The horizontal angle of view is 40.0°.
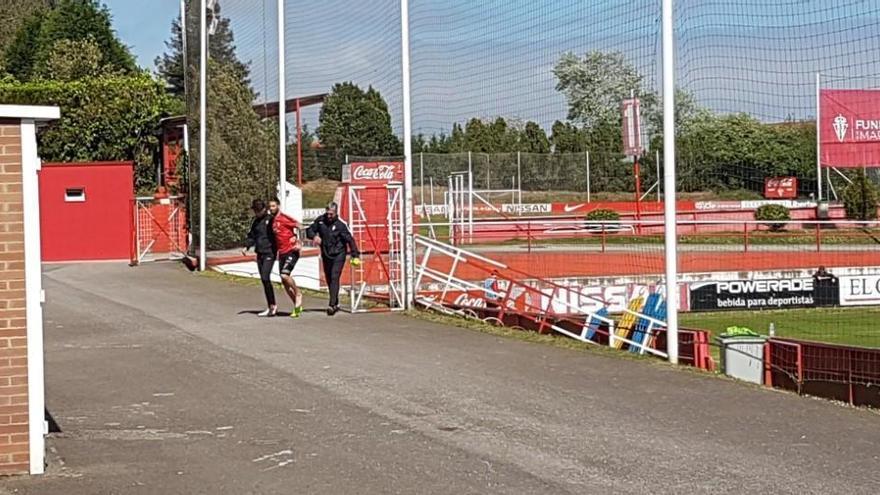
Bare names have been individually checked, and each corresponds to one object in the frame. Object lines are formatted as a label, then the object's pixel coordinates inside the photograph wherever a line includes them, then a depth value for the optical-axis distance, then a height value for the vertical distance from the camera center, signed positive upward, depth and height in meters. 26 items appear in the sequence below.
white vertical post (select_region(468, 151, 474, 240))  24.91 +0.10
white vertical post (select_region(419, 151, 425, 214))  21.64 +0.49
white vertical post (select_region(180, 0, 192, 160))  32.16 +4.14
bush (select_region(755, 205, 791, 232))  25.09 -0.42
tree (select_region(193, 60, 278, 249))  30.05 +1.26
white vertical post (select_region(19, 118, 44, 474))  7.56 -0.51
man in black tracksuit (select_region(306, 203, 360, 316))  18.42 -0.59
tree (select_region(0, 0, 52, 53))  73.19 +12.45
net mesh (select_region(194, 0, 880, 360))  14.33 +0.02
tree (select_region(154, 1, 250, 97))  30.60 +4.13
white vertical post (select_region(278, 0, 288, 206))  27.00 +1.78
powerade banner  28.27 -2.34
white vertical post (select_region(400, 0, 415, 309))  19.31 +0.58
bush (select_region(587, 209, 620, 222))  24.15 -0.33
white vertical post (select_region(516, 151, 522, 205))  22.95 +0.54
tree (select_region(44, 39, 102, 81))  52.31 +6.52
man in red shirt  18.41 -0.56
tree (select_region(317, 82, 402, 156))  21.92 +1.62
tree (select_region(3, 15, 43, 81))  63.41 +8.52
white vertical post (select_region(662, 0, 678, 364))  12.98 +0.50
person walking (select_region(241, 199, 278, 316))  18.62 -0.52
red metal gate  33.66 -0.56
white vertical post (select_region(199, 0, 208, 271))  29.40 +2.15
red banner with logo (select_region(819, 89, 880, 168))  12.89 +0.76
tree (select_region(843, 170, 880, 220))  18.67 -0.07
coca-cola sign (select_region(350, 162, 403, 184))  22.70 +0.62
